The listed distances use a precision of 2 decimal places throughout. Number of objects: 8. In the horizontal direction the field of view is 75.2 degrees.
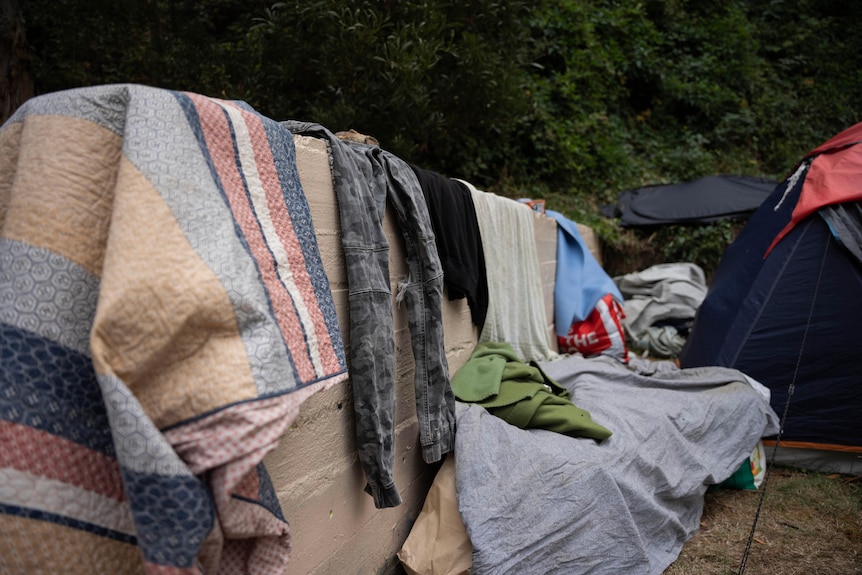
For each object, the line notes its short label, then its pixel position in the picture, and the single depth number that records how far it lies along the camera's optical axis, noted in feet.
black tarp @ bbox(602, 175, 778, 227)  19.25
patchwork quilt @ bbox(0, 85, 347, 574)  2.68
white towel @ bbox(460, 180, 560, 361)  9.48
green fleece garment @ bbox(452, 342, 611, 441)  7.36
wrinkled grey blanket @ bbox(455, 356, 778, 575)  6.21
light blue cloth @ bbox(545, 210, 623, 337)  13.56
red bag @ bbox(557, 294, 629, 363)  13.28
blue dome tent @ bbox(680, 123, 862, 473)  9.84
